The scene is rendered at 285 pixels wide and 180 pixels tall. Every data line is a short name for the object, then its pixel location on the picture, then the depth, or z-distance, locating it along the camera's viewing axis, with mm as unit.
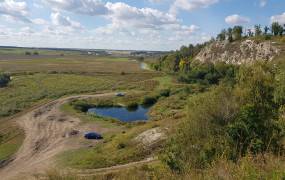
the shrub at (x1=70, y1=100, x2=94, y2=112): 47903
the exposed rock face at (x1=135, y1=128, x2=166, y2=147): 25075
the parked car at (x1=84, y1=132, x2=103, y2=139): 31594
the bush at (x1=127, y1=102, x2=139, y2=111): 51442
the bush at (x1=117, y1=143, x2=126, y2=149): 25940
